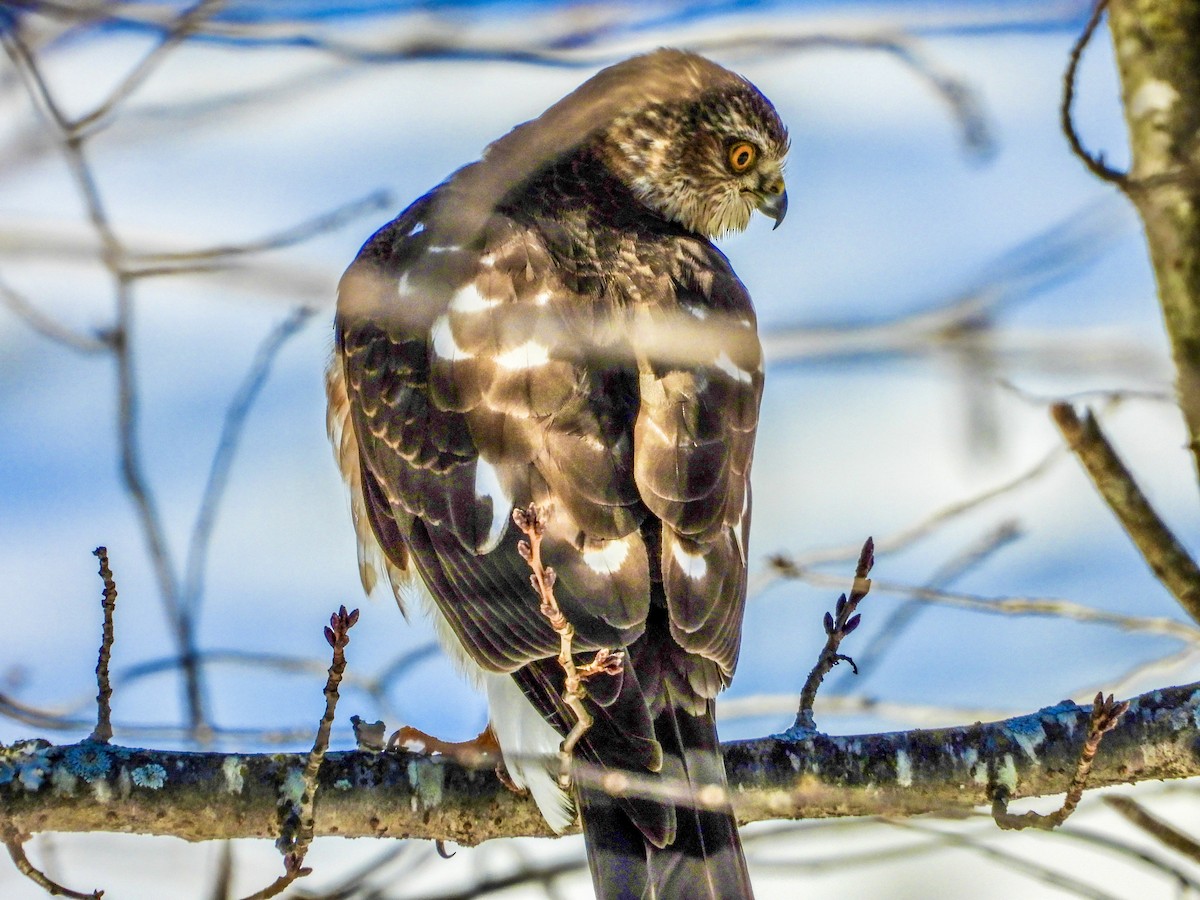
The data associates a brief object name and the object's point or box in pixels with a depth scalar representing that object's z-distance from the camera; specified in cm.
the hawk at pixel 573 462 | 683
